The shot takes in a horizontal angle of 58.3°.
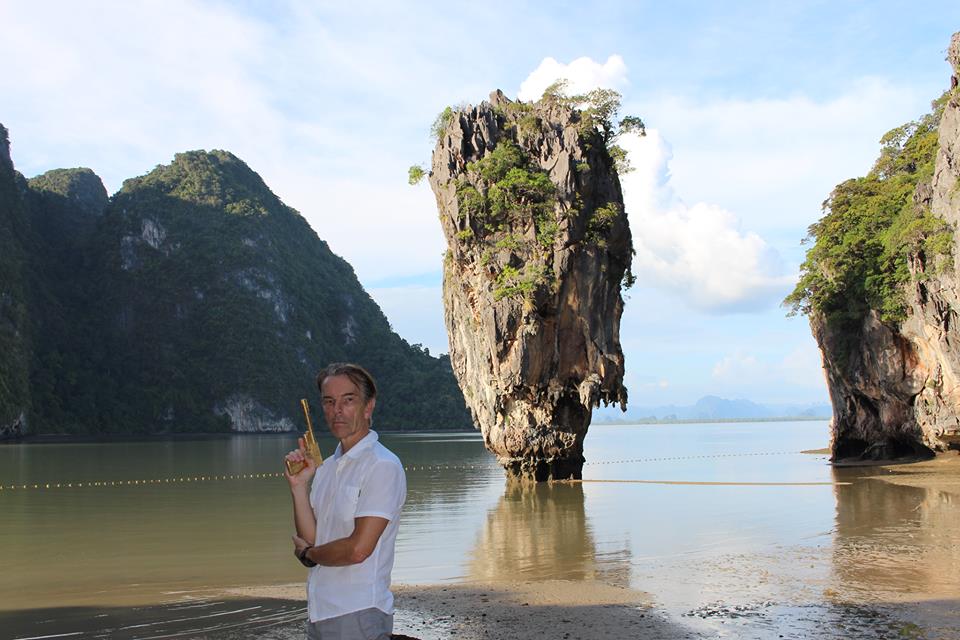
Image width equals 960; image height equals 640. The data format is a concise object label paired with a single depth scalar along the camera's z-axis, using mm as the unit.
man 3172
